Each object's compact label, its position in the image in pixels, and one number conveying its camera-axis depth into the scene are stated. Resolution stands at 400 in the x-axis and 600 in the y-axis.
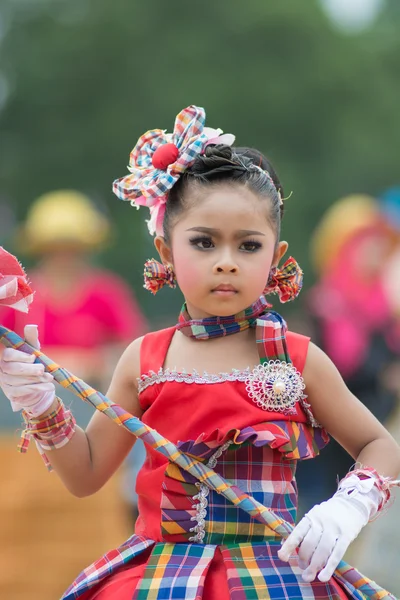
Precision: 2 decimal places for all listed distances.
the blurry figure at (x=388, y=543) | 13.00
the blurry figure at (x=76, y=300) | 13.58
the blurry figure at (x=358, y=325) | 14.56
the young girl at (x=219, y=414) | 5.56
